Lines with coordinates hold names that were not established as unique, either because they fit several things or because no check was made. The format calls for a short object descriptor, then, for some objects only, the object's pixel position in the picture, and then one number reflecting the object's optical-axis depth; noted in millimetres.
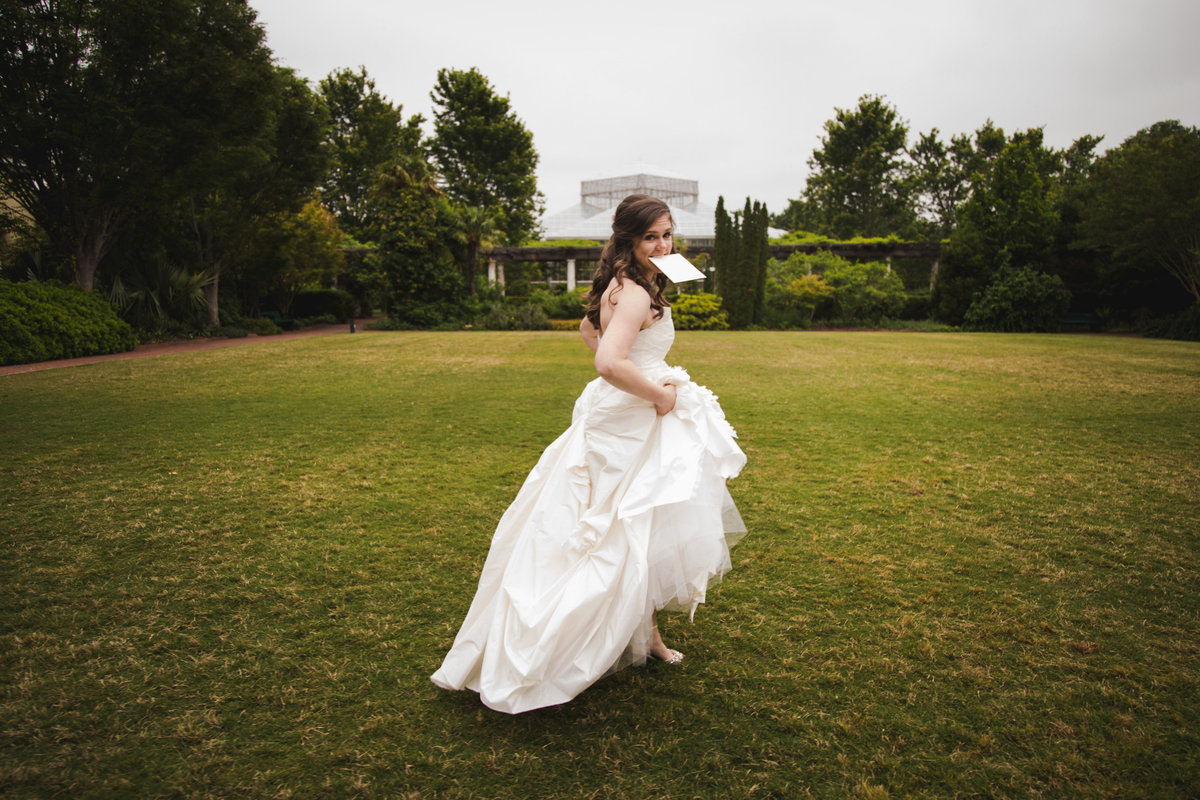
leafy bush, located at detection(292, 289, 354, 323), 35250
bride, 2350
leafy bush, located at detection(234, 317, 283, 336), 25938
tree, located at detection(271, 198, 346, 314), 27578
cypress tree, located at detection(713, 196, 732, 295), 29594
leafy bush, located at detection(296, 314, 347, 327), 31444
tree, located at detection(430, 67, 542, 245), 46156
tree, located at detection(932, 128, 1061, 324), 29078
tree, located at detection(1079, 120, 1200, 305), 21844
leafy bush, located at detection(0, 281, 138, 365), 13969
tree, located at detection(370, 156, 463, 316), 29438
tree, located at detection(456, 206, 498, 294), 30781
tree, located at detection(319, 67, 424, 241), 46094
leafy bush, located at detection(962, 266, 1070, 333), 27250
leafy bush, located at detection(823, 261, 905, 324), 30406
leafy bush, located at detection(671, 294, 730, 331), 28469
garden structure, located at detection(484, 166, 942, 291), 35125
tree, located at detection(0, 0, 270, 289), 15695
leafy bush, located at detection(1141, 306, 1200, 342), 22359
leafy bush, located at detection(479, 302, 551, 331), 28406
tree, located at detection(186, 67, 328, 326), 23406
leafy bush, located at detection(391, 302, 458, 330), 29109
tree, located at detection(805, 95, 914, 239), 49156
